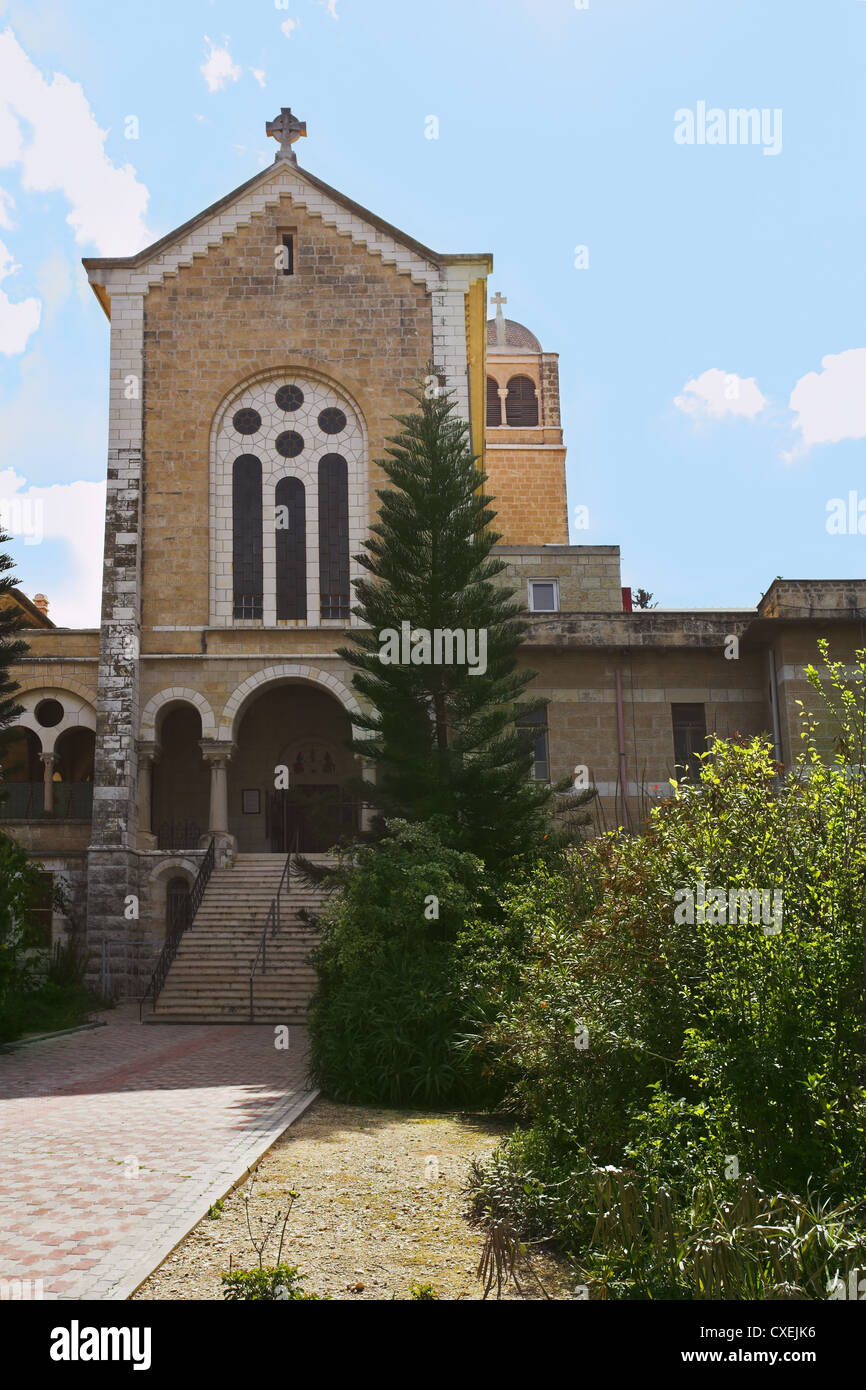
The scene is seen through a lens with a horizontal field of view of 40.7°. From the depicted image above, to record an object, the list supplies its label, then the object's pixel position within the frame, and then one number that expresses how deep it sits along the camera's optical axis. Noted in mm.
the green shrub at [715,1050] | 5289
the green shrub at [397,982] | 10484
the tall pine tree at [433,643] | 16562
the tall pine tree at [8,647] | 20766
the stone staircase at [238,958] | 19158
